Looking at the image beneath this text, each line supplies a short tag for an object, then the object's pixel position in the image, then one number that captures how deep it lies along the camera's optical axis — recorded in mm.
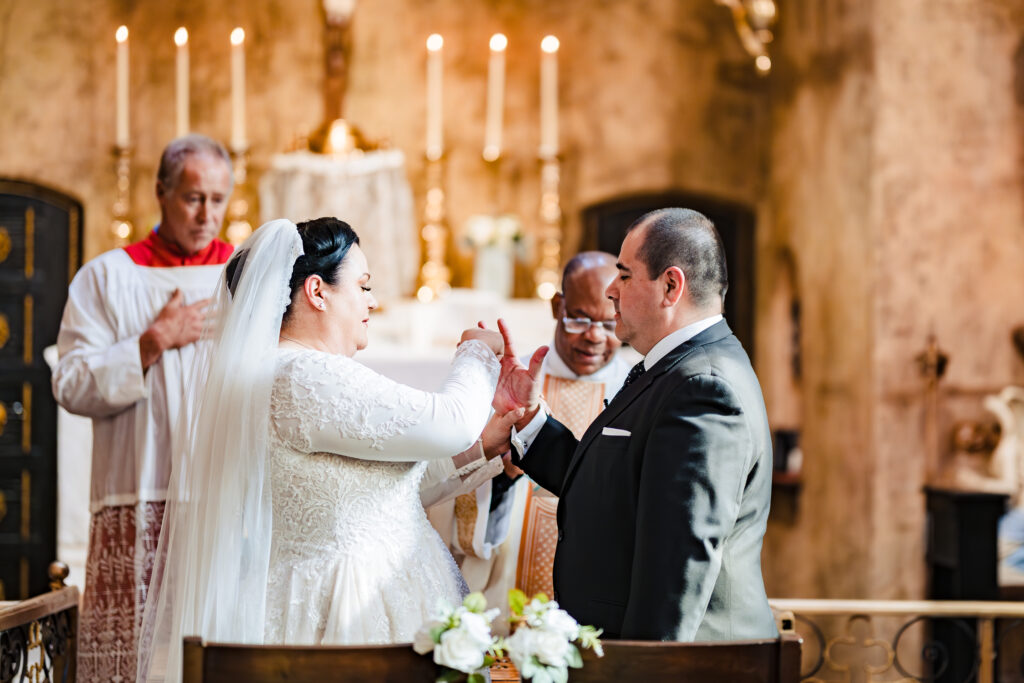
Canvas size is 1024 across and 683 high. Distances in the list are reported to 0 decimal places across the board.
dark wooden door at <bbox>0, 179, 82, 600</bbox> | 7715
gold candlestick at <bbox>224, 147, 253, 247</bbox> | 6785
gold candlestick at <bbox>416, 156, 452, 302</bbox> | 7141
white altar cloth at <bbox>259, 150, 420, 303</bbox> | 7461
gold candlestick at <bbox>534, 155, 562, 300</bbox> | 7262
